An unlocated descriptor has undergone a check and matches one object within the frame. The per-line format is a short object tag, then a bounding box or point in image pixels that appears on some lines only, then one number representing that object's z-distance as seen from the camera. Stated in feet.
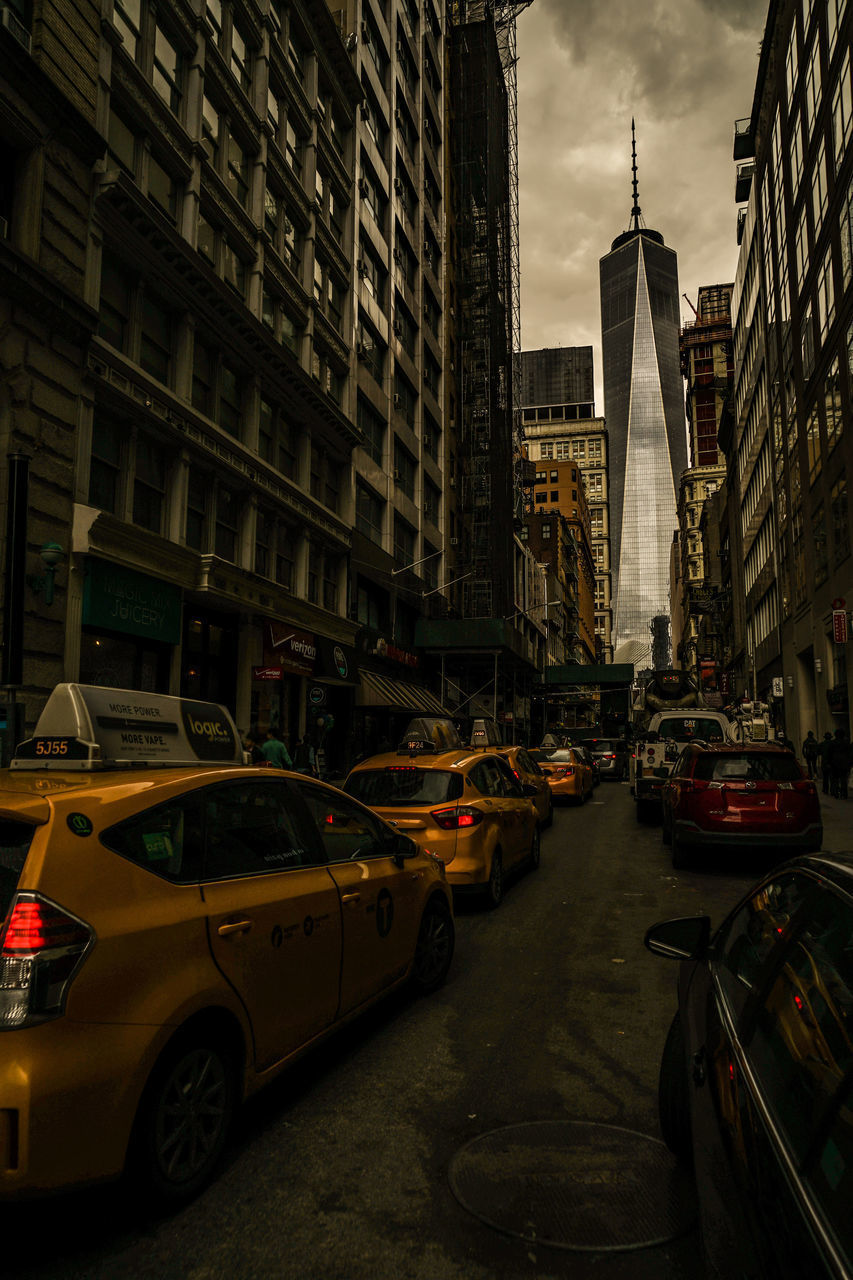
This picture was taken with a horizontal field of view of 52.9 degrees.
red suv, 35.06
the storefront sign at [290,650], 72.95
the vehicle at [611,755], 113.09
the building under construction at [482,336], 169.37
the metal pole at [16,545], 36.19
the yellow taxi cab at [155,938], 9.23
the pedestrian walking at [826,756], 79.36
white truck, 58.70
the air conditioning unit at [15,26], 45.27
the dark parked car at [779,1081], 5.23
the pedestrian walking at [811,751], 92.82
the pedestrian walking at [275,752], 50.11
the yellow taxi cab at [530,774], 48.55
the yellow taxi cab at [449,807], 28.25
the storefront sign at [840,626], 89.20
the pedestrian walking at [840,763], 77.56
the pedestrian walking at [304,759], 65.67
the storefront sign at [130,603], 49.55
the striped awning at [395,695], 97.50
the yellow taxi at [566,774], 72.79
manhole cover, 10.24
